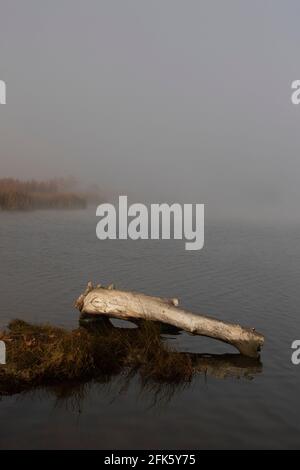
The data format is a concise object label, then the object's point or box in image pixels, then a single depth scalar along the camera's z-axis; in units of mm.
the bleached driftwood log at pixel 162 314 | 12797
